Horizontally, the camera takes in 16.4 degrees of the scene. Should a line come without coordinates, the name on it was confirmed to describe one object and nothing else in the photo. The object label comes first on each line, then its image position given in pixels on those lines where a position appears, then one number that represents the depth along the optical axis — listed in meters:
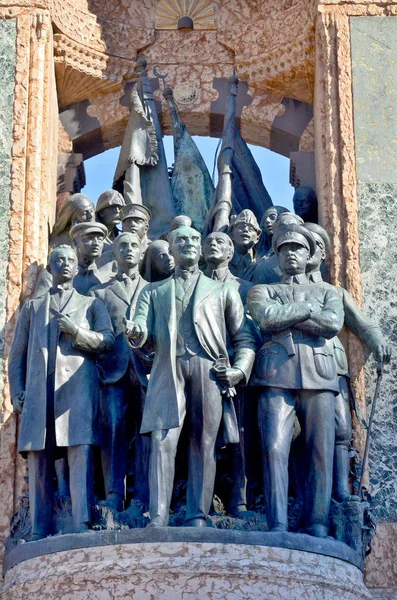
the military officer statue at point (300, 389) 8.67
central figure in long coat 8.45
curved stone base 7.92
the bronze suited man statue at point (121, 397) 8.88
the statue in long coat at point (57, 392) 8.70
